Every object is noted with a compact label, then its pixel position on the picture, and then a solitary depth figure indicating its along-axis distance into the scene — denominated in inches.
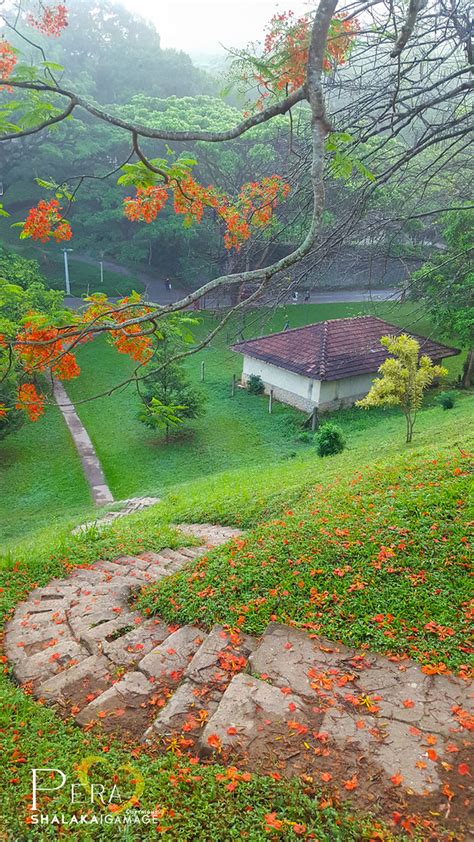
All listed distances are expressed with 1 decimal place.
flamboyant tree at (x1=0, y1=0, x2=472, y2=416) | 140.8
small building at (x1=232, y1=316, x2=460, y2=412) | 793.6
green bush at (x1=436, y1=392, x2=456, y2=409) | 700.0
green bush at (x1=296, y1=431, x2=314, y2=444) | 698.8
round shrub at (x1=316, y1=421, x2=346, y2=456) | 541.6
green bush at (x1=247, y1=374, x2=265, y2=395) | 871.1
